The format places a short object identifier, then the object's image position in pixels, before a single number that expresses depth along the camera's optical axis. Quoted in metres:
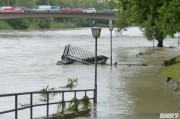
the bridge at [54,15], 102.06
